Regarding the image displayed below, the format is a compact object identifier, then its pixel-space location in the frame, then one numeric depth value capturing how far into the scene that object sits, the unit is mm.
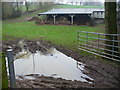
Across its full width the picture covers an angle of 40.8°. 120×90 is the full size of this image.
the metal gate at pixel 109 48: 5266
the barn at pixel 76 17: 19516
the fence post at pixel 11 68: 2137
